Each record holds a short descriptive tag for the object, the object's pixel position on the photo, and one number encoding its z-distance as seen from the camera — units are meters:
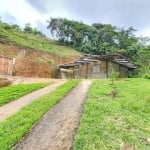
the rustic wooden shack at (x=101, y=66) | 15.19
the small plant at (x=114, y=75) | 9.52
